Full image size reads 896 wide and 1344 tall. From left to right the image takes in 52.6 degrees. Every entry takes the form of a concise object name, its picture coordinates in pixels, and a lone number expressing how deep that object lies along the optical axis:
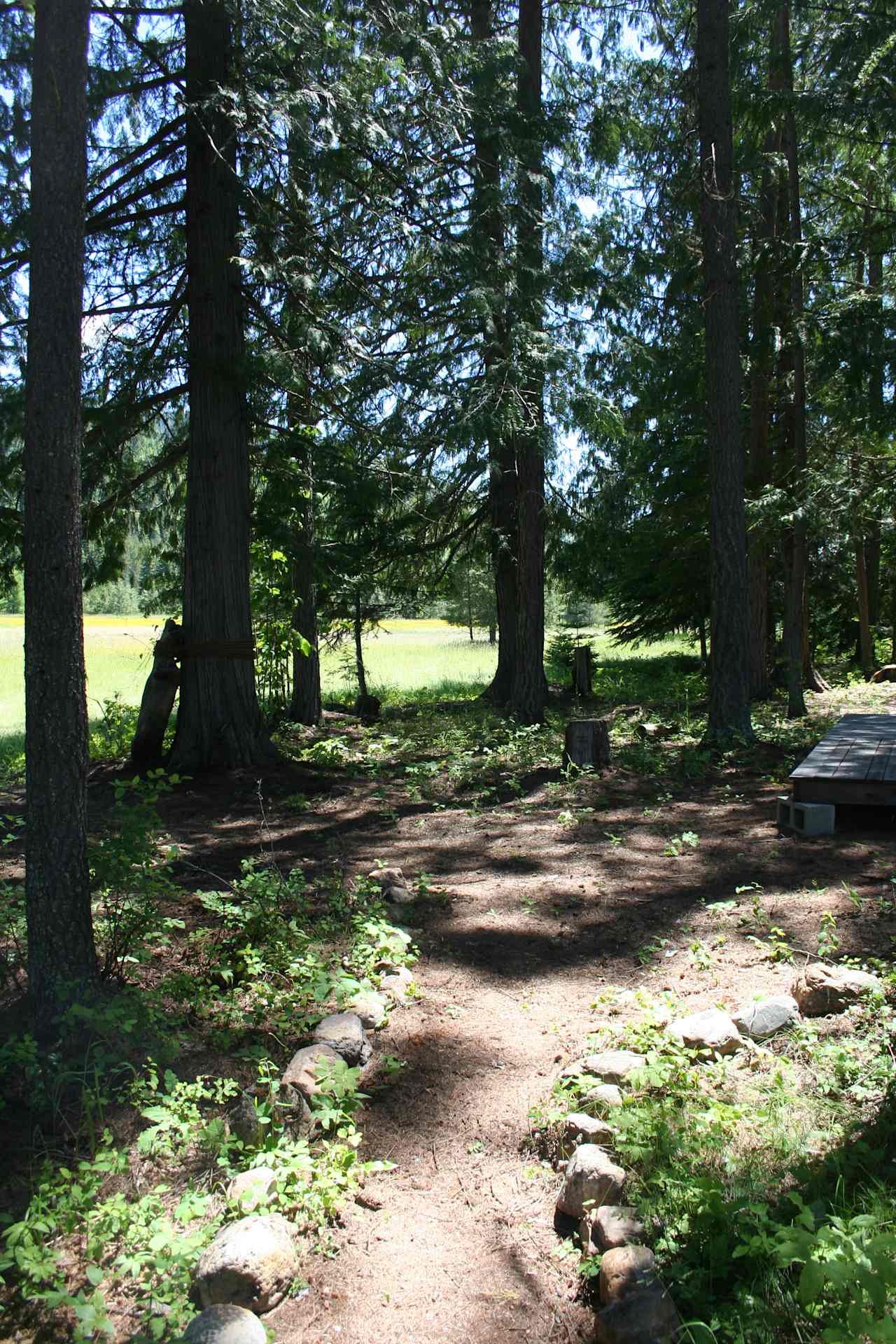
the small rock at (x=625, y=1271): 2.45
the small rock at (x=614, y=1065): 3.48
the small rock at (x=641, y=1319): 2.30
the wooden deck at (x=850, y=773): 6.47
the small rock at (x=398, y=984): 4.46
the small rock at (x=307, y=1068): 3.50
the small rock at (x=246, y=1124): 3.17
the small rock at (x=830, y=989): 3.80
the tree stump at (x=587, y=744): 9.45
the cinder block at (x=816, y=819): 6.62
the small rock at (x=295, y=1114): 3.29
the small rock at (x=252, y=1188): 2.87
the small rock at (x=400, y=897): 5.59
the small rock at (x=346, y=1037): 3.87
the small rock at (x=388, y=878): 5.88
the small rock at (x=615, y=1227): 2.65
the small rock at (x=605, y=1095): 3.33
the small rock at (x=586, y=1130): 3.14
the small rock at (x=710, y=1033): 3.58
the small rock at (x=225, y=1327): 2.37
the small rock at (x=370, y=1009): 4.17
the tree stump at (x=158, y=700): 9.05
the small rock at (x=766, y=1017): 3.71
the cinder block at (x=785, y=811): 6.89
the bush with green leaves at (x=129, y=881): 3.79
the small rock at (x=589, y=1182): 2.86
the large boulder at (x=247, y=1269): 2.58
